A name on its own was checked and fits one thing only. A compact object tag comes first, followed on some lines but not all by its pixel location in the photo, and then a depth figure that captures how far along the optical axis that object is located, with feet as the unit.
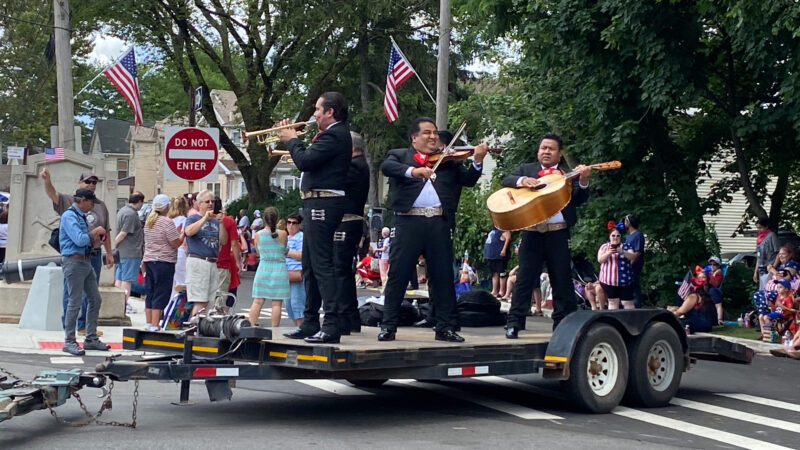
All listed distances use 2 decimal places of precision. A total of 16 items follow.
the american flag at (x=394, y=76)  86.02
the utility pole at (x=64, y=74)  73.00
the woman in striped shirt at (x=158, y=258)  49.32
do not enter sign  51.29
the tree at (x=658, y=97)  58.08
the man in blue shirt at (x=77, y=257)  41.39
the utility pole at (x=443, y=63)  74.18
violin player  31.35
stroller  68.86
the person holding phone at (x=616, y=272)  58.59
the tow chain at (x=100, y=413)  27.22
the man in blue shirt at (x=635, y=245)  59.06
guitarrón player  34.71
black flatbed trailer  27.63
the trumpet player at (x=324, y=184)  29.89
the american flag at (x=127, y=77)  83.20
